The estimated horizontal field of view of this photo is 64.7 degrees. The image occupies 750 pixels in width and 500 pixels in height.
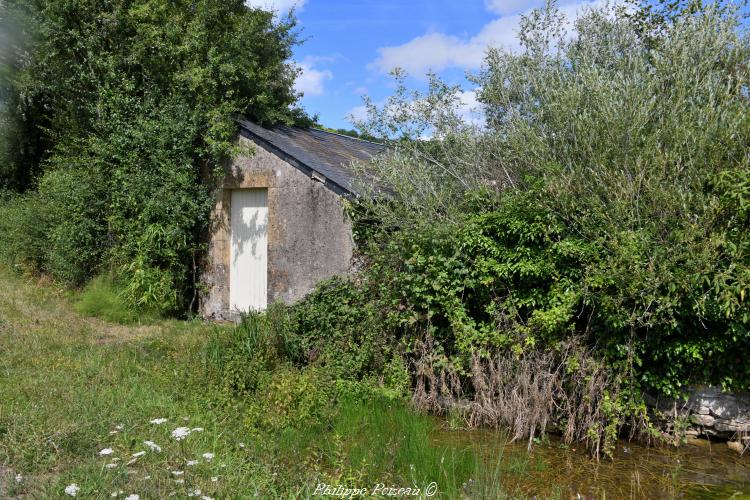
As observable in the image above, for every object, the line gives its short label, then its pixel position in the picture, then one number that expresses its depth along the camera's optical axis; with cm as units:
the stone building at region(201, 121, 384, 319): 901
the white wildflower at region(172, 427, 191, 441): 399
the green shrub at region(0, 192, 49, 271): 1223
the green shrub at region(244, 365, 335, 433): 544
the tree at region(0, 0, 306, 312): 1023
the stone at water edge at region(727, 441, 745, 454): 587
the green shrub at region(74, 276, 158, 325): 1005
